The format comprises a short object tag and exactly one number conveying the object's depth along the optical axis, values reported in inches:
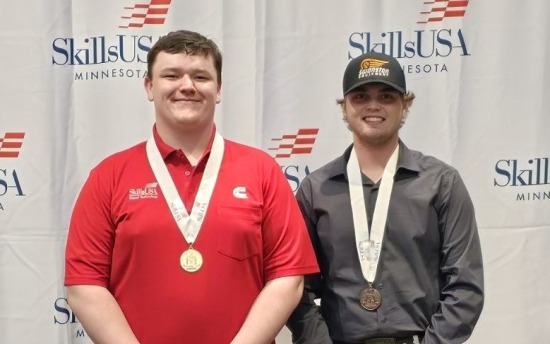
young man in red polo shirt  62.9
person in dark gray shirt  67.6
